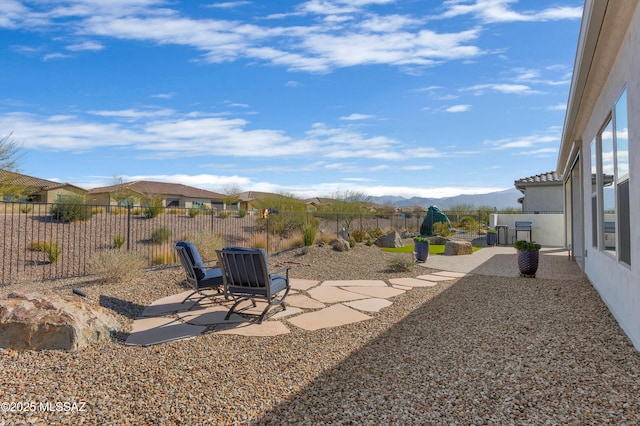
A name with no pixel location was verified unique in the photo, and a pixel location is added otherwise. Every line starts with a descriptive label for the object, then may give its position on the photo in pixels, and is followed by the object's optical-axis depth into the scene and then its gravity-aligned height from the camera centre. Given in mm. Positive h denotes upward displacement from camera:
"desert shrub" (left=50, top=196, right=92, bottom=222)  16938 +370
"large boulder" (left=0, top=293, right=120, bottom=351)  3498 -958
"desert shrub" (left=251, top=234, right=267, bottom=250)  12198 -652
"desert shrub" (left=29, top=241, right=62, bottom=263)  11281 -830
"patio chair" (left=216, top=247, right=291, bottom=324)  4820 -694
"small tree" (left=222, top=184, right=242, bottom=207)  41669 +2976
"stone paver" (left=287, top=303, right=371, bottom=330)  4731 -1243
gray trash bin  17375 -613
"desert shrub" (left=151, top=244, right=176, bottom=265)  9703 -921
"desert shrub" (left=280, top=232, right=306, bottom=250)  12703 -681
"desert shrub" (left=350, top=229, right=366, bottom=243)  15367 -548
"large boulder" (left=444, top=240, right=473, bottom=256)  13141 -872
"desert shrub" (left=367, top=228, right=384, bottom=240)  16959 -485
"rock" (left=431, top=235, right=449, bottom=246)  16875 -795
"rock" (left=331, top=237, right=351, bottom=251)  11273 -666
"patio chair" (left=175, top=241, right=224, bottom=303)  5562 -690
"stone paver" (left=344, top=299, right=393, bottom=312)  5623 -1236
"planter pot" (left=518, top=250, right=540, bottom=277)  8094 -836
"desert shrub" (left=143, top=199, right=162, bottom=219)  20392 +486
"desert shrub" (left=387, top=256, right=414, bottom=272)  9070 -1005
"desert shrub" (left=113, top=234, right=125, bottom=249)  12273 -648
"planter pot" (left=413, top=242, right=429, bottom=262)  10961 -815
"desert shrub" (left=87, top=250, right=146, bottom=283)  6934 -819
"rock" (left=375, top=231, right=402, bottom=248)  14859 -718
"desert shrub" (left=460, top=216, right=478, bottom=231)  22656 -48
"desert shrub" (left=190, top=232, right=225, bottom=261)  9867 -567
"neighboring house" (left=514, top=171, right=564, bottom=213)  18781 +1367
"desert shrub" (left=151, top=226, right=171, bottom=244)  15250 -515
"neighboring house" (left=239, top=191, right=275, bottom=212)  50391 +3935
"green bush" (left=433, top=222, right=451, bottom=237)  18781 -331
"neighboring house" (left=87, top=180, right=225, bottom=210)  37328 +3379
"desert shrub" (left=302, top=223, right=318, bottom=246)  12422 -447
